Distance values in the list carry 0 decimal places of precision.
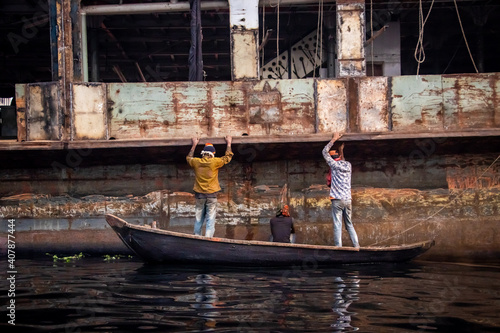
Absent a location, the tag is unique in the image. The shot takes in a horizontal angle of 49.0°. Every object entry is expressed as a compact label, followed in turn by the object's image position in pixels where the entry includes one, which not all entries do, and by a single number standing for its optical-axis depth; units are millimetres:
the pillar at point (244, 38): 9891
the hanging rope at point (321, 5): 10433
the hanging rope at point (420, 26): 9938
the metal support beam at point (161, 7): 10367
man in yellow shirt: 8945
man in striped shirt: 8805
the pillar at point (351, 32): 9914
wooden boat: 8141
